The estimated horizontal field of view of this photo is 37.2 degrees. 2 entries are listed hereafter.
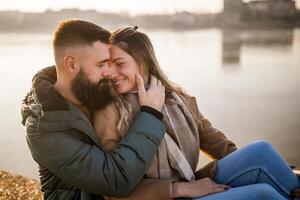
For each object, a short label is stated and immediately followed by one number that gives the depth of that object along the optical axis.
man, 1.73
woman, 1.86
